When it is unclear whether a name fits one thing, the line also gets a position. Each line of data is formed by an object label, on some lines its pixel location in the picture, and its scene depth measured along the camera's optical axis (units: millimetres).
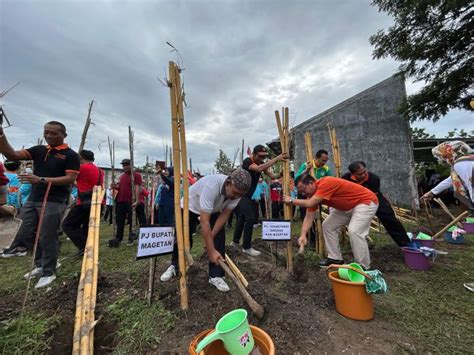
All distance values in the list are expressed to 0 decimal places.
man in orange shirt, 3123
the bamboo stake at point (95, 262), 1782
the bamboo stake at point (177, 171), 2105
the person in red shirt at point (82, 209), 3936
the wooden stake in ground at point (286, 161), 3156
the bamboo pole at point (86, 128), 6220
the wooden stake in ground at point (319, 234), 3974
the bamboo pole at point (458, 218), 3613
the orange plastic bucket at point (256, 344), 1446
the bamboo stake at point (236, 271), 2595
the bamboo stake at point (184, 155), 2157
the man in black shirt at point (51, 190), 2867
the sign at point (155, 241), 2031
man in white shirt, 2145
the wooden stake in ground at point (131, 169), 5223
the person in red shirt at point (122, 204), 5191
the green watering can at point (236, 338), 1345
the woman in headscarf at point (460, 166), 2920
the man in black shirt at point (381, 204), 3906
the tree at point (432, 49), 7797
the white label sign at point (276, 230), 3123
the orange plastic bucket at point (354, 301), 2100
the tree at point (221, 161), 18312
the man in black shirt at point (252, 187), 3951
